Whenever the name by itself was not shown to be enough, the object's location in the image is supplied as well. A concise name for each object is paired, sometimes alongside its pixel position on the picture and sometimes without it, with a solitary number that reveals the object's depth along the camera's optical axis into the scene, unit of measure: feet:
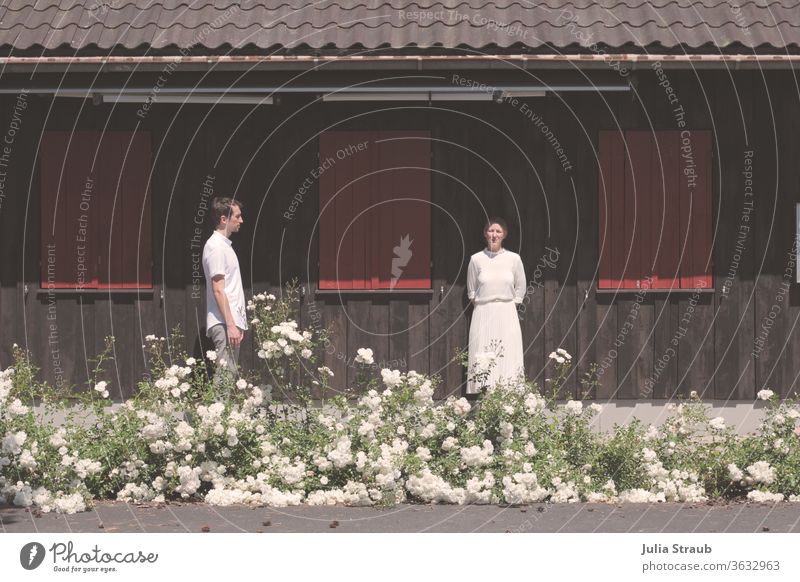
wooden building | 42.37
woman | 41.29
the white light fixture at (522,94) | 40.24
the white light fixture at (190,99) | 40.57
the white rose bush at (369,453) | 30.96
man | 37.55
